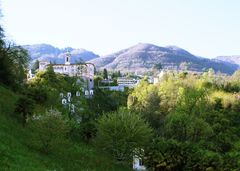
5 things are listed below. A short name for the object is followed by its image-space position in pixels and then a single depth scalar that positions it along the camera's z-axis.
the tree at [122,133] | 36.15
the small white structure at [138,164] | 40.09
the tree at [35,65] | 174.88
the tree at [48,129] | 27.64
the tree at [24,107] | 35.91
